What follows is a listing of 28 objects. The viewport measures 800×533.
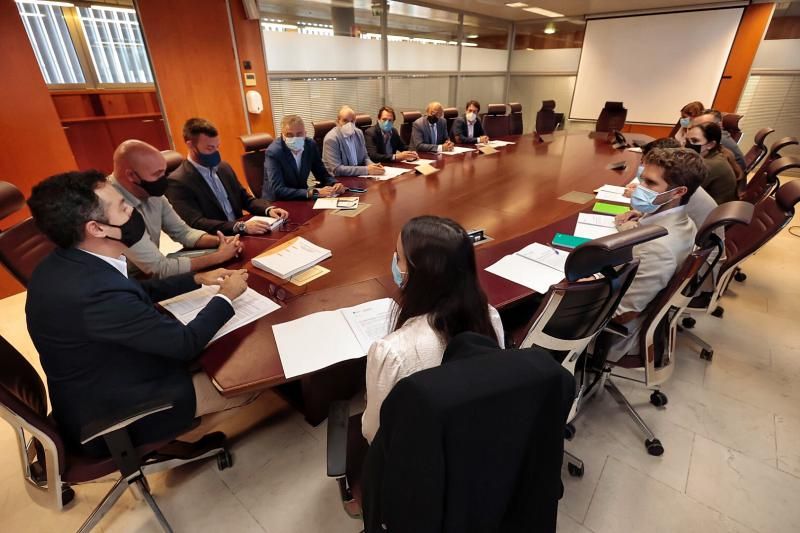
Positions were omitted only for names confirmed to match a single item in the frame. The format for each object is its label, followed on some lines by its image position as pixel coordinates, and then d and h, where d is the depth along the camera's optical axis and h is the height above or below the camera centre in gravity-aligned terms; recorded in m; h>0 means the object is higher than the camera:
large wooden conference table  1.26 -0.77
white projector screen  6.14 +0.29
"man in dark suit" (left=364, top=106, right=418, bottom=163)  4.00 -0.57
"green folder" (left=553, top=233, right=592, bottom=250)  1.98 -0.76
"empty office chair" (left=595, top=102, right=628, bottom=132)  6.15 -0.53
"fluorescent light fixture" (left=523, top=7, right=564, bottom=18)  6.62 +1.13
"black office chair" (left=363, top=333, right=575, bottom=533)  0.55 -0.50
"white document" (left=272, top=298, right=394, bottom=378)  1.18 -0.77
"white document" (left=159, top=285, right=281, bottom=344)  1.37 -0.77
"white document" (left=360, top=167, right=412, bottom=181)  3.32 -0.74
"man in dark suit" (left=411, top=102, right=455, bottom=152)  4.54 -0.54
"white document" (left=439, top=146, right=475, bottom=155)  4.45 -0.74
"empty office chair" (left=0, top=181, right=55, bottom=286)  1.49 -0.59
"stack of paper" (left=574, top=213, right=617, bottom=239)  2.14 -0.77
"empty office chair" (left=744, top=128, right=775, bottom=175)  3.82 -0.69
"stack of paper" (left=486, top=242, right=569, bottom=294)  1.64 -0.77
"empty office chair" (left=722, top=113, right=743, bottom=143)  4.37 -0.47
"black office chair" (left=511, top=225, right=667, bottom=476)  1.05 -0.64
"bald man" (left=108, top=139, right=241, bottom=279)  1.70 -0.54
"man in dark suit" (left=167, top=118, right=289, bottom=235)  2.20 -0.59
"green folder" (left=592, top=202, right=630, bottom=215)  2.51 -0.77
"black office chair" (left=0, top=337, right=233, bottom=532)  1.05 -1.01
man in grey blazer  3.38 -0.56
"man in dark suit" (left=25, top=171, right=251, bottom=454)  1.07 -0.64
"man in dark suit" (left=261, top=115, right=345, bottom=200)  2.76 -0.57
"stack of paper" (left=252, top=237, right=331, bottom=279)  1.66 -0.73
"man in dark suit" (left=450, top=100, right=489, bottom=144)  5.11 -0.56
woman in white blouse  0.89 -0.48
